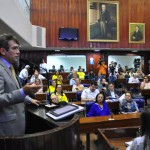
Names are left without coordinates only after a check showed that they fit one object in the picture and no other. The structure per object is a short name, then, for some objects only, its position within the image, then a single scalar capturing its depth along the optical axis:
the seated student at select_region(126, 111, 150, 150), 2.15
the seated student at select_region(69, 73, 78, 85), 9.80
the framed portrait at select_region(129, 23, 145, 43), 16.56
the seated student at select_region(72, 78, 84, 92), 8.40
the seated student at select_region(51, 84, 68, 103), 6.46
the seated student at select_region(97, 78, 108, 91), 8.90
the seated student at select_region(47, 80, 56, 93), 7.73
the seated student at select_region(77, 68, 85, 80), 13.59
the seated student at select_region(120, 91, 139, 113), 5.73
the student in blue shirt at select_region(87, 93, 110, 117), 5.32
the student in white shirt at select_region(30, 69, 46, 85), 8.71
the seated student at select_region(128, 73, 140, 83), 11.00
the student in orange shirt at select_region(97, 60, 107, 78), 14.31
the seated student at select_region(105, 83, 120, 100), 7.60
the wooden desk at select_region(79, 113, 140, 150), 4.12
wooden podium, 1.55
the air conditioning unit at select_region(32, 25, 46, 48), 12.85
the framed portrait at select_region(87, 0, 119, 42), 15.74
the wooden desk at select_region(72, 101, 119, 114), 6.08
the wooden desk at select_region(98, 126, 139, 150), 3.05
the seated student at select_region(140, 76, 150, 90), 9.23
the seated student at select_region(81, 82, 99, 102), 7.22
